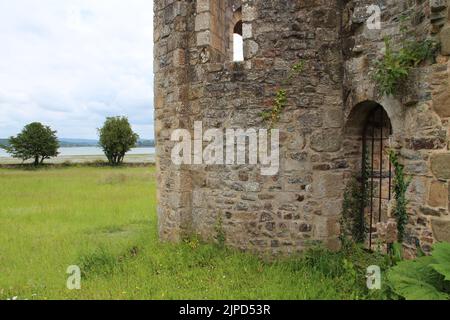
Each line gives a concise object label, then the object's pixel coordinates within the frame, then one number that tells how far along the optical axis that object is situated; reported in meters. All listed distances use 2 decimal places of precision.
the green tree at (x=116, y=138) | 42.56
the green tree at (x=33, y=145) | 42.06
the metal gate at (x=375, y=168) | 5.93
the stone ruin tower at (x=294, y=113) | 5.52
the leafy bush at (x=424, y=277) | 3.57
